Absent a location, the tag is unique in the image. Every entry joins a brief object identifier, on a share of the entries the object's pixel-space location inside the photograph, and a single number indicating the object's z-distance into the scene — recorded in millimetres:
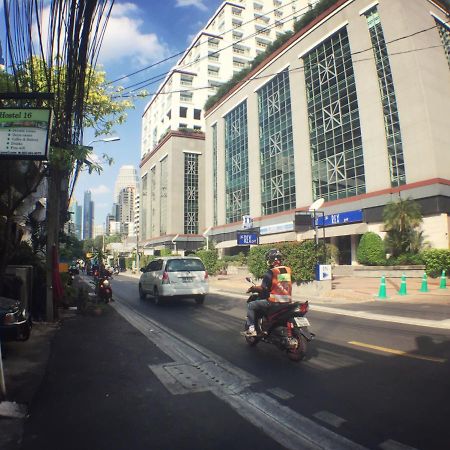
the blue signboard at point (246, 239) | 25484
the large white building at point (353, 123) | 26484
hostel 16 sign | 5590
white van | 13693
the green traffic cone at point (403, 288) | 16594
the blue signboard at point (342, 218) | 30062
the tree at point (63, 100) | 5449
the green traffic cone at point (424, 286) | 17125
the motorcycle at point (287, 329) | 6016
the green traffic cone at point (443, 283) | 18000
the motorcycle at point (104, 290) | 14078
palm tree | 24391
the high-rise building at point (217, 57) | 66688
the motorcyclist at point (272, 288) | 6656
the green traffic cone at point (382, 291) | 15680
